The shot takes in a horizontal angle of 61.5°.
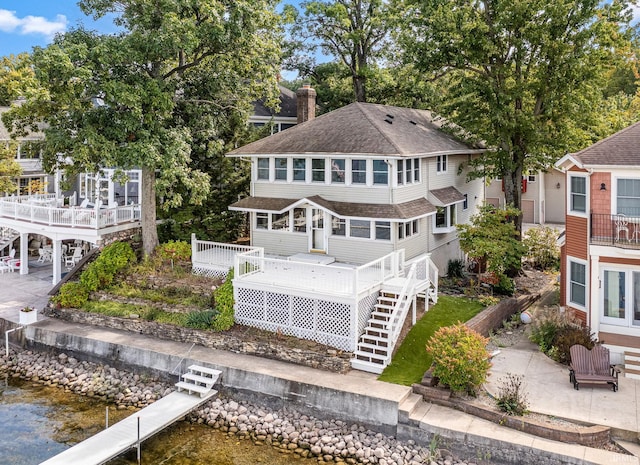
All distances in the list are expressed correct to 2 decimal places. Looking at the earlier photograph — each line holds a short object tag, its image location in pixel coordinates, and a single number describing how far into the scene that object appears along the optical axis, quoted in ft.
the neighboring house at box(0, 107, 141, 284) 75.36
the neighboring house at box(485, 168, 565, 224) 111.24
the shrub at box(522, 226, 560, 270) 87.00
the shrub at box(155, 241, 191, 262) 71.87
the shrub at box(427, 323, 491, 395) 44.42
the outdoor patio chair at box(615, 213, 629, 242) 51.24
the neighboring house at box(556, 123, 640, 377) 50.98
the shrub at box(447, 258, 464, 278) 78.18
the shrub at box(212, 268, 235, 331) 57.88
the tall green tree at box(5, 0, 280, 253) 62.90
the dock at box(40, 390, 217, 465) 40.24
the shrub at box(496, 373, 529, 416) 42.24
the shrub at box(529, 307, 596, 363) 50.89
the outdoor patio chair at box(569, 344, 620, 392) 46.21
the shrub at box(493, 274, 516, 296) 68.33
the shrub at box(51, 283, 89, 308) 67.46
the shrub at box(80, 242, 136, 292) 69.36
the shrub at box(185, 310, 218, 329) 58.54
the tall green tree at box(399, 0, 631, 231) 70.23
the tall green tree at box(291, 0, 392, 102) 107.14
